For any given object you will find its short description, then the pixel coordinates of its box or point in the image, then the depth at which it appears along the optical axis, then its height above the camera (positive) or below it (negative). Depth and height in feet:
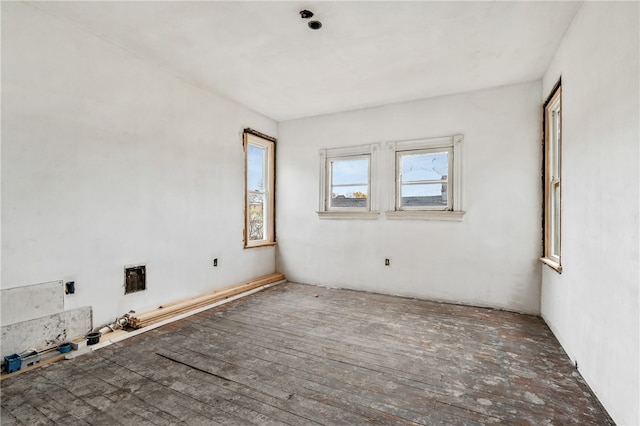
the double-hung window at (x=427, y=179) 14.02 +1.58
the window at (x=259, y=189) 16.63 +1.24
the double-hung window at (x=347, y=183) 16.14 +1.57
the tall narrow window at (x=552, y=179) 10.91 +1.24
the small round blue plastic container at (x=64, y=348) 8.52 -3.94
